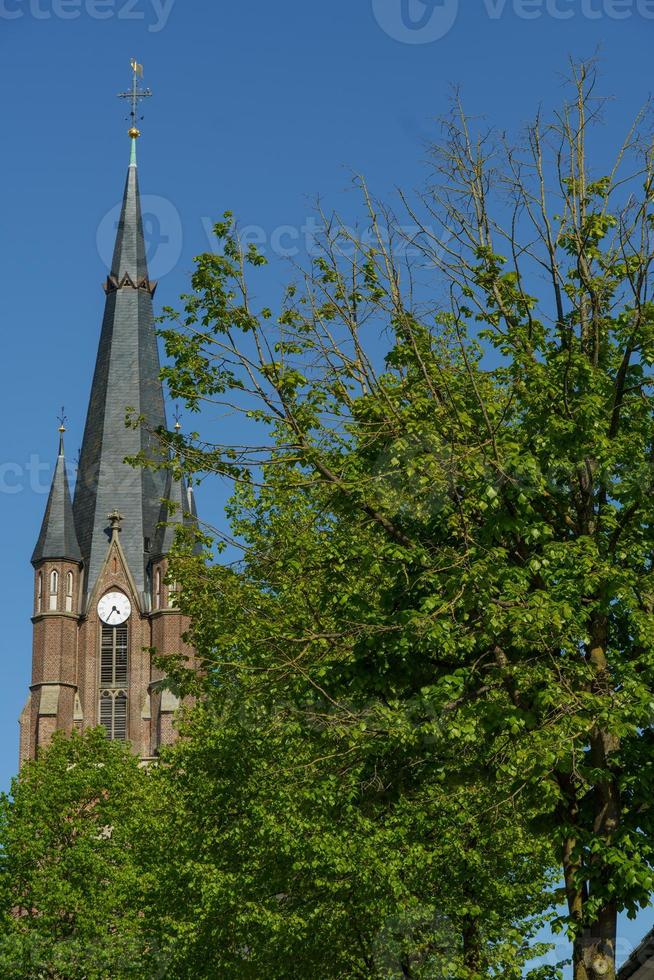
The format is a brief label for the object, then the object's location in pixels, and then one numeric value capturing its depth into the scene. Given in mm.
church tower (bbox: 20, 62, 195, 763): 78062
